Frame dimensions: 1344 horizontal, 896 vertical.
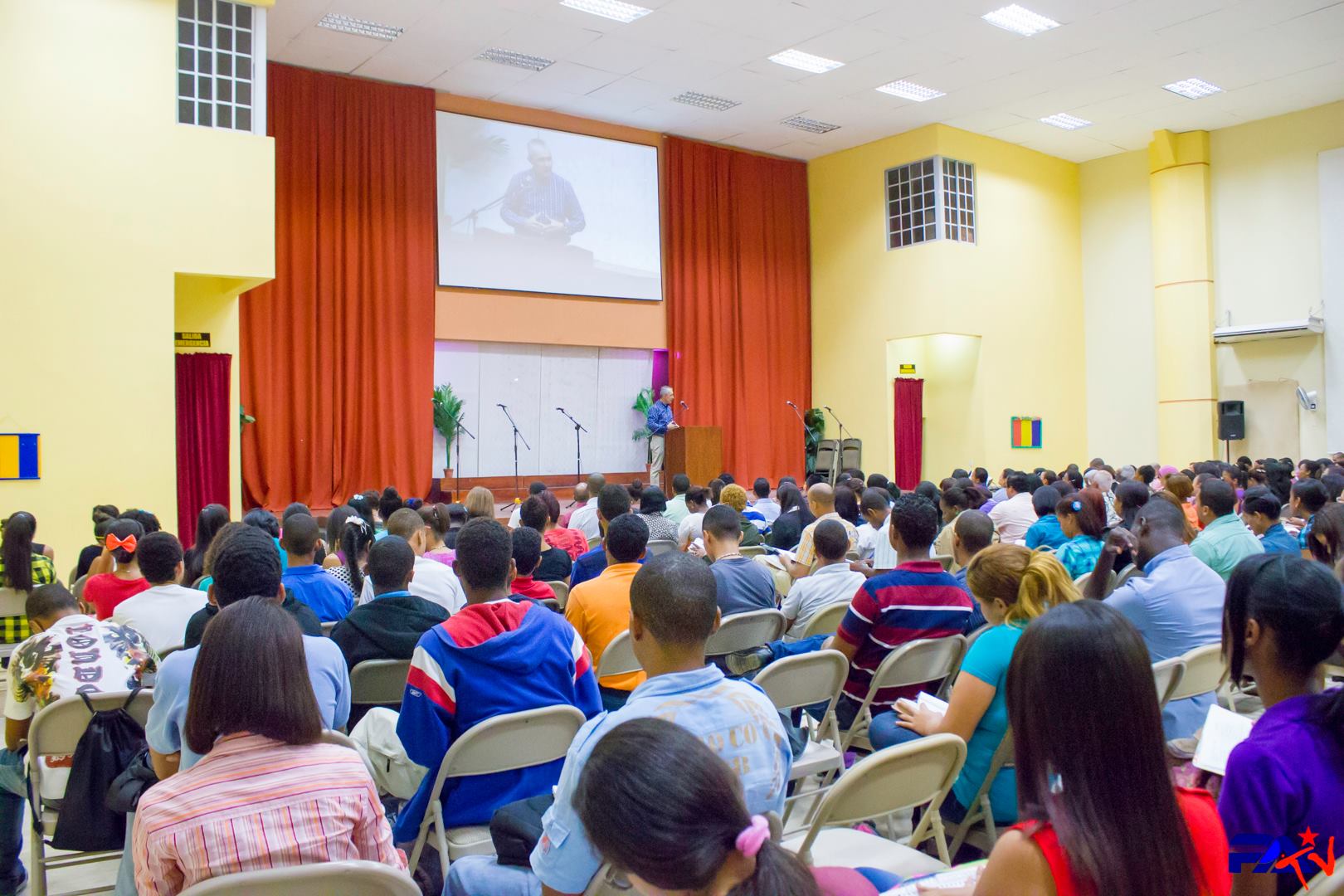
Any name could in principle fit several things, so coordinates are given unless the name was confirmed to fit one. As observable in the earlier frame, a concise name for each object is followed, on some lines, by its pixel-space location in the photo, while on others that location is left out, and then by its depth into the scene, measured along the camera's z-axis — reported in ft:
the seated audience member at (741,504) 19.77
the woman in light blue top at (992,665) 7.77
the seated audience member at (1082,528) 14.90
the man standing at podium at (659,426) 40.73
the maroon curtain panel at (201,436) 28.76
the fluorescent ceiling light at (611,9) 31.30
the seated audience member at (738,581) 12.73
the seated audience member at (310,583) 12.48
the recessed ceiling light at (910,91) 39.29
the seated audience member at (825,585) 12.90
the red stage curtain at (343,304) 35.14
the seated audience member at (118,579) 13.11
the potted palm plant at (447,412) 39.47
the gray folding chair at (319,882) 4.75
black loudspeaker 43.83
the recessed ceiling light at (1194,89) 39.83
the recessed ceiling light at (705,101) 40.06
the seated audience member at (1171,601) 11.03
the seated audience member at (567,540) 18.92
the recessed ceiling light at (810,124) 43.37
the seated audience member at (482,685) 7.66
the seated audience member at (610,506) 15.55
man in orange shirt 10.93
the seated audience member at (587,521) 22.08
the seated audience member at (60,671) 8.66
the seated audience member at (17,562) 15.96
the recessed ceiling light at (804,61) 35.94
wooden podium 39.50
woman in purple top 4.80
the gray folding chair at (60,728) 8.15
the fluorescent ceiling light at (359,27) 31.68
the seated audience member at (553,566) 16.78
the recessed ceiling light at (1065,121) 43.55
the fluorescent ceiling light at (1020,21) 32.86
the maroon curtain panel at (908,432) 46.32
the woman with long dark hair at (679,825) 3.28
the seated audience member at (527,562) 11.30
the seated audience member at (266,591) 8.25
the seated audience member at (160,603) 10.89
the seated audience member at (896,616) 10.37
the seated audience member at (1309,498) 16.97
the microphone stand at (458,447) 39.69
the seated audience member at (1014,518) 21.38
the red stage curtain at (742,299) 45.27
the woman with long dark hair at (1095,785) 3.97
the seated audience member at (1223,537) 15.24
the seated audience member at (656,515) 18.35
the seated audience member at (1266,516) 15.92
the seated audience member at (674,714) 5.21
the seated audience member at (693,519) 19.46
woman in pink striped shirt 5.30
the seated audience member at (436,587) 12.96
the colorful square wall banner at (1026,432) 47.14
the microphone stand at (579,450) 41.75
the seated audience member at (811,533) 16.08
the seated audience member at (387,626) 9.82
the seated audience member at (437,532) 15.07
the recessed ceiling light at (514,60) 34.88
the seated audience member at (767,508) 23.98
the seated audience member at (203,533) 15.11
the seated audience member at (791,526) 19.92
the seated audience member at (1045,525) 17.60
